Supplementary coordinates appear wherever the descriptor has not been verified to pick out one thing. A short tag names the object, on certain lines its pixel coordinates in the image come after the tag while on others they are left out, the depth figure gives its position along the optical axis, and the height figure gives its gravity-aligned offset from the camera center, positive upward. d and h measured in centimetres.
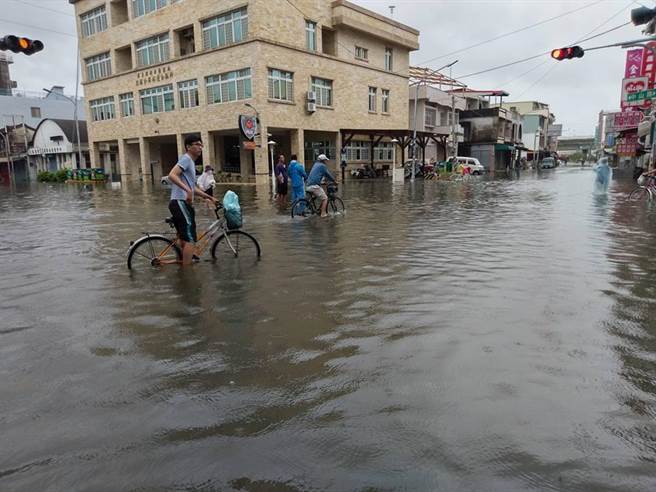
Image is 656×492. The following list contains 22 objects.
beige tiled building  3164 +623
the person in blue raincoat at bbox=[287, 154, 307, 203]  1401 -54
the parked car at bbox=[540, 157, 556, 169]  6688 -95
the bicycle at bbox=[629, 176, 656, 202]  1641 -124
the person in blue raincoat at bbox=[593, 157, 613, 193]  1895 -77
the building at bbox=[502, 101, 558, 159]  8406 +566
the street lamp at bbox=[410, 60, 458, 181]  3173 +114
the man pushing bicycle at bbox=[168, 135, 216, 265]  673 -44
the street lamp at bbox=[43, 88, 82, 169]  4517 +77
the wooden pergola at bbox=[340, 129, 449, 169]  3703 +187
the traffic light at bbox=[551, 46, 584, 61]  1473 +310
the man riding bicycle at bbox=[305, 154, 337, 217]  1298 -52
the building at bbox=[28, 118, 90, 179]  5034 +205
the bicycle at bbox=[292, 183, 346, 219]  1353 -119
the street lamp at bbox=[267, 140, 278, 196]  3000 -34
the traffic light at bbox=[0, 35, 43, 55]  1288 +318
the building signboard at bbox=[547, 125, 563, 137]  10112 +560
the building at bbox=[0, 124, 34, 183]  5659 +187
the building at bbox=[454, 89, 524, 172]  5881 +328
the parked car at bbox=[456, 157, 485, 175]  4425 -53
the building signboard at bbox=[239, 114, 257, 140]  2956 +218
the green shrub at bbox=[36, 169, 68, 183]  4358 -109
